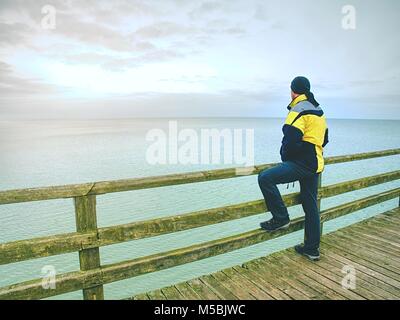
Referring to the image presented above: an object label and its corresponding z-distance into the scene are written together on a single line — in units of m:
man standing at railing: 3.12
